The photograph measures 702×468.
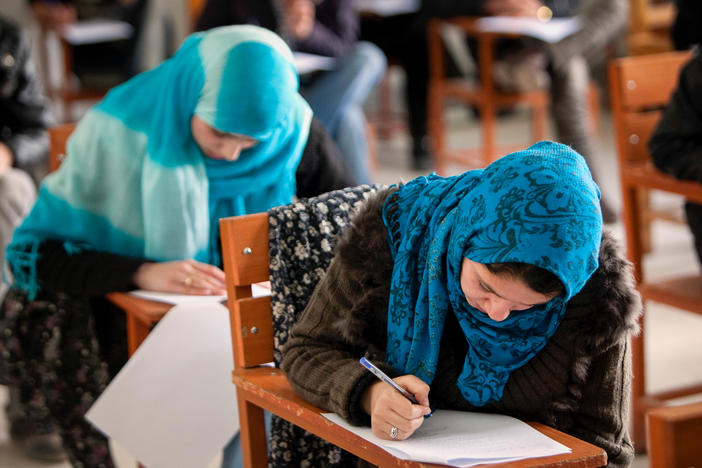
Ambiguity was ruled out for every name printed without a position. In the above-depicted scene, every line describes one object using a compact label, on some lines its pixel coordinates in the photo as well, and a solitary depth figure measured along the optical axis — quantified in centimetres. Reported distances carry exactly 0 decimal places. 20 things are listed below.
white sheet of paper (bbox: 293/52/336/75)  736
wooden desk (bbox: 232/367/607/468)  228
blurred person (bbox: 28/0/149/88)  1173
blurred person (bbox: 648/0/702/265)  437
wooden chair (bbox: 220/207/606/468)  293
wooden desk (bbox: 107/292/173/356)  339
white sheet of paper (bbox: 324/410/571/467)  227
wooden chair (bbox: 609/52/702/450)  474
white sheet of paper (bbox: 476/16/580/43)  817
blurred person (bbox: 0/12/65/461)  482
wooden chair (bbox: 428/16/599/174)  868
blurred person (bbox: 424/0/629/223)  832
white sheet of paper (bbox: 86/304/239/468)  339
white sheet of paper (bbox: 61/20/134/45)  1155
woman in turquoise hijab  382
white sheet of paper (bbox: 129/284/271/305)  348
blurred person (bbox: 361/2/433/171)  1111
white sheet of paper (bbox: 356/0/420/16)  1138
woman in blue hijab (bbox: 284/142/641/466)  231
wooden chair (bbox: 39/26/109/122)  1074
